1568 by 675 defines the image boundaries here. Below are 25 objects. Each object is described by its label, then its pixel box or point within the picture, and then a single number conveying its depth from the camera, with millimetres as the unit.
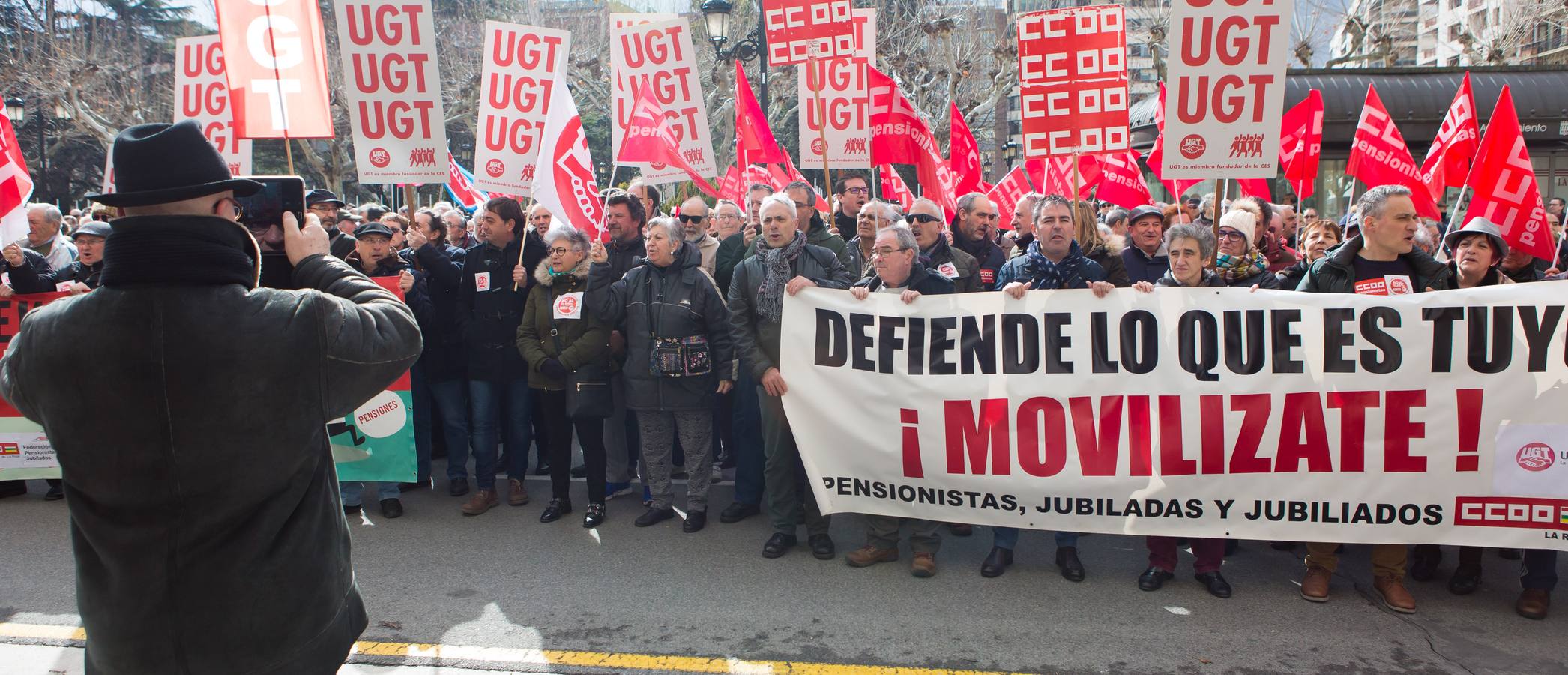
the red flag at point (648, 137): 7613
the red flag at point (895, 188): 10836
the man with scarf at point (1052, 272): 5062
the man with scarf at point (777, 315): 5578
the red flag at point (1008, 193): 12008
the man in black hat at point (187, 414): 1993
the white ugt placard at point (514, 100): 7285
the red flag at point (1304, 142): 9531
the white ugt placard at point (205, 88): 8555
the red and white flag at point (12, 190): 6645
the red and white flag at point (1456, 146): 7512
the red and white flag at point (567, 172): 6645
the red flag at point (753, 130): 10539
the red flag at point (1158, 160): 8432
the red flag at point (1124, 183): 9938
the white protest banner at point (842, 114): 8969
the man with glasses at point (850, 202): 7949
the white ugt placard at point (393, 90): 7012
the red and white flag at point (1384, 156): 8211
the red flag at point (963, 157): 10188
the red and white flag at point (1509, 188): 6031
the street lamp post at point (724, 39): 14742
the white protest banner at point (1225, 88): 5906
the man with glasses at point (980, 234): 6996
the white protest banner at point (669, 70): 8359
